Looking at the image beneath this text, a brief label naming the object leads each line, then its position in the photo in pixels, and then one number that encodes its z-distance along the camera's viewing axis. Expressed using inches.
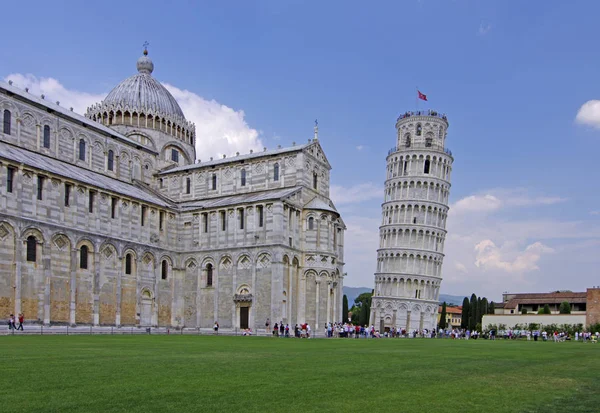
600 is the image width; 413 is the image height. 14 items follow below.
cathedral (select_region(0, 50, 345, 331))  1680.6
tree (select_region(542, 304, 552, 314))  3313.2
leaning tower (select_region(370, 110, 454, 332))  3555.6
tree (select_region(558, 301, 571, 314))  3351.4
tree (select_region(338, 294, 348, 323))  3821.1
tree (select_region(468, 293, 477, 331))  3663.9
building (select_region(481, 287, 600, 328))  3088.1
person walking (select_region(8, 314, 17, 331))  1395.9
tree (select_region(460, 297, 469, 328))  3748.0
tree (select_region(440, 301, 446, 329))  4069.9
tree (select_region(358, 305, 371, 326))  4072.3
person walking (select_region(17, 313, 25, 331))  1423.5
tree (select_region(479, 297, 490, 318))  3688.5
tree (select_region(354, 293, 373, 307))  5567.9
